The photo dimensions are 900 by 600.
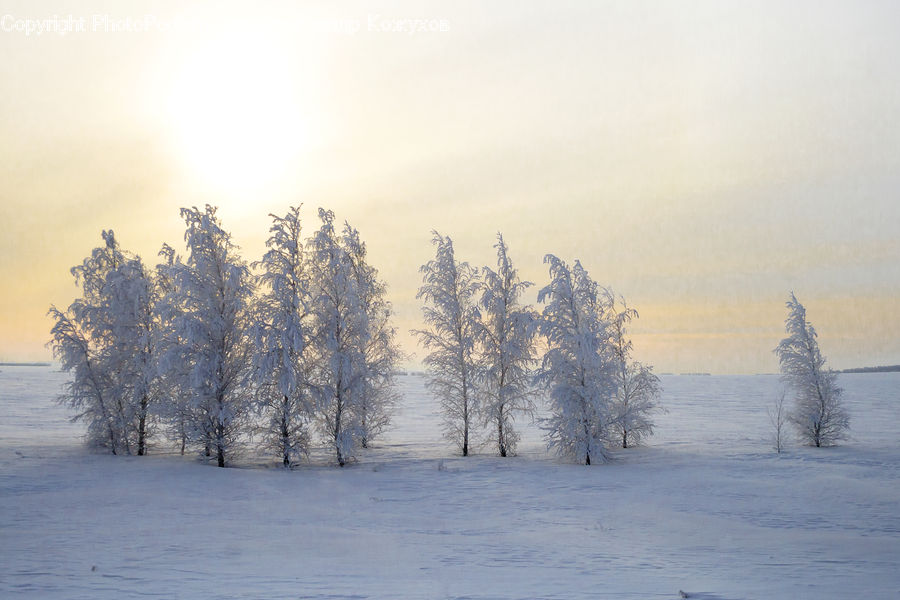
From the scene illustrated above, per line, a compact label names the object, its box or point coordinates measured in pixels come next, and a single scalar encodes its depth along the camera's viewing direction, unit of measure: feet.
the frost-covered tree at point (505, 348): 112.47
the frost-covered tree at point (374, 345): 105.94
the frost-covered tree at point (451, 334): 115.44
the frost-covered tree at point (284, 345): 93.56
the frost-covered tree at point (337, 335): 99.25
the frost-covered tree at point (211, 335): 94.22
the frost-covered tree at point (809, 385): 122.21
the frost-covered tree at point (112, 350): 105.91
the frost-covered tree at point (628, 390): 116.78
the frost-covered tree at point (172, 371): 93.46
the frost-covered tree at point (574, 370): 101.30
